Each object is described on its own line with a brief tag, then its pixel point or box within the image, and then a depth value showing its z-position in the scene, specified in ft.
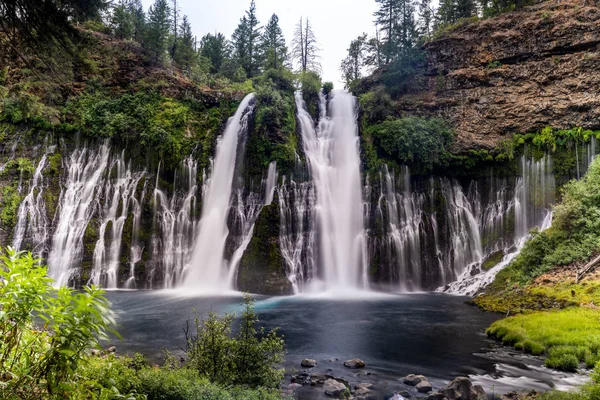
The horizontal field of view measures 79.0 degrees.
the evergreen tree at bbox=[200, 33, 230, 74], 169.07
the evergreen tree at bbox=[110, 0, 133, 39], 128.98
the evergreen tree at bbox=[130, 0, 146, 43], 127.85
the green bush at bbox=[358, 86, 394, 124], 103.19
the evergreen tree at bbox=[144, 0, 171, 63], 118.52
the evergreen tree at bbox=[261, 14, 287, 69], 161.72
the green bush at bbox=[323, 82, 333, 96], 117.29
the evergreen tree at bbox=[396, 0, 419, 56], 111.96
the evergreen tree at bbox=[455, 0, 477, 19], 132.67
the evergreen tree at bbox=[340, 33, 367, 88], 175.83
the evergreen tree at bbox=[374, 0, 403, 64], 136.44
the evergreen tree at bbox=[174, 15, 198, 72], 141.69
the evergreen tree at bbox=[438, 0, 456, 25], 139.64
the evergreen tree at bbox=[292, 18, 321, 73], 168.86
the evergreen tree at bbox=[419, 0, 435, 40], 151.74
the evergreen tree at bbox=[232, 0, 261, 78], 167.94
